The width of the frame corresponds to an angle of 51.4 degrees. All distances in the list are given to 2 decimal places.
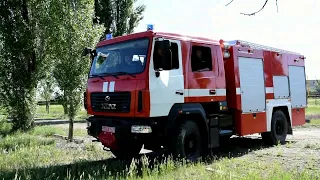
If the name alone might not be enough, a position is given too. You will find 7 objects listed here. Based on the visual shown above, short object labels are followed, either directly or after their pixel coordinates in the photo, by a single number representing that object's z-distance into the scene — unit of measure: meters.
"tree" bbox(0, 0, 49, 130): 14.52
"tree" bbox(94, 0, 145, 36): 25.98
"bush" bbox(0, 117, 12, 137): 14.30
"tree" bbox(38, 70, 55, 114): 15.60
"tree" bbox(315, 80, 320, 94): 63.91
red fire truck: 6.93
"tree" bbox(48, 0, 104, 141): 11.91
